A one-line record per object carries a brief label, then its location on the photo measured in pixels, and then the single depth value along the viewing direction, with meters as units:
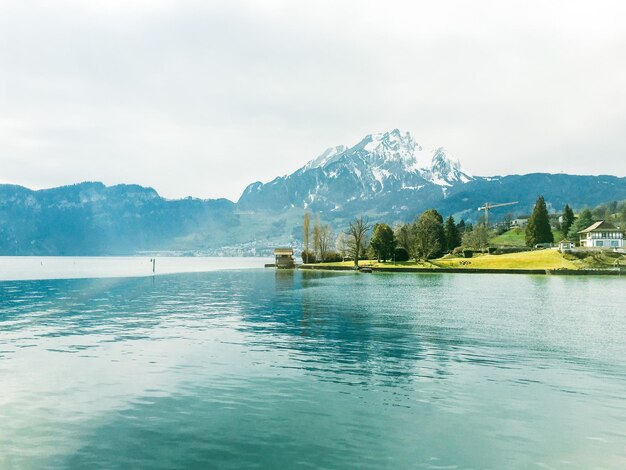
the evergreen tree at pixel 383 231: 198.02
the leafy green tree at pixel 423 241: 196.75
